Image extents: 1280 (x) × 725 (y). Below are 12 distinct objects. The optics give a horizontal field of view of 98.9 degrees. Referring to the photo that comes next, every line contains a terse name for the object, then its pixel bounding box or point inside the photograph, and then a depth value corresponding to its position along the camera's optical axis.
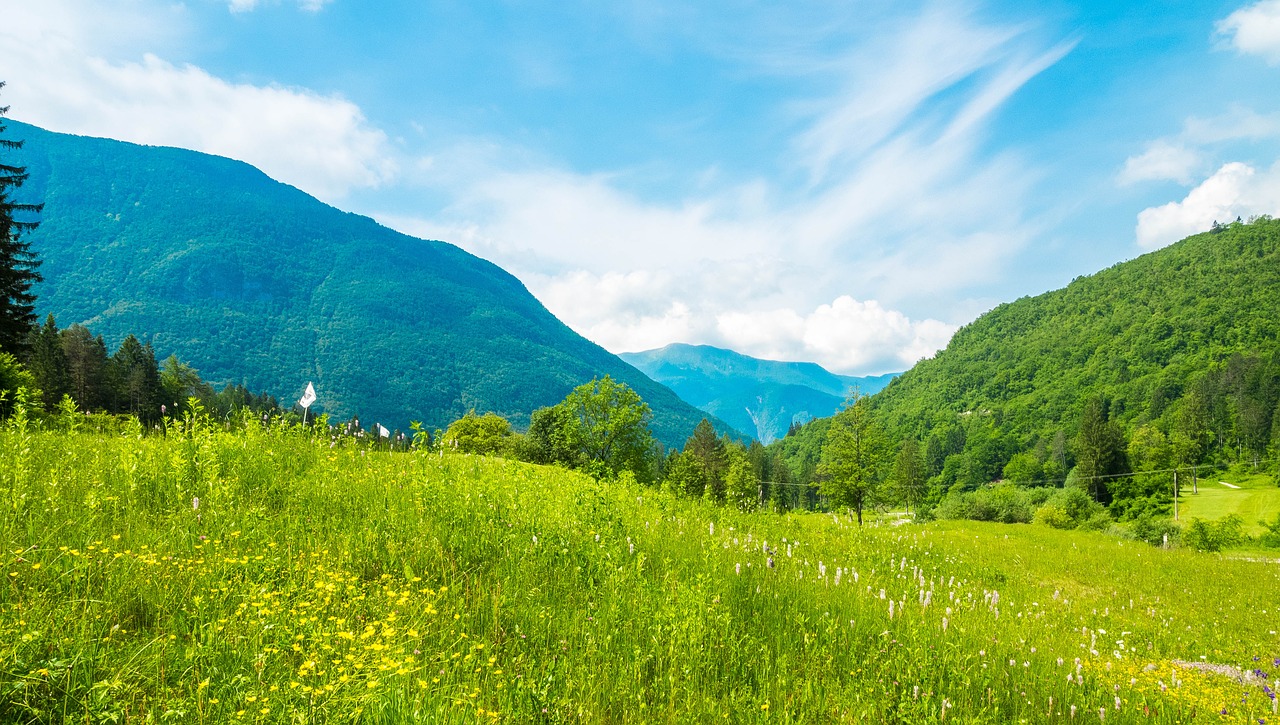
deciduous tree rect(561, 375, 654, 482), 48.94
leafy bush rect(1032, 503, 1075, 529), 38.50
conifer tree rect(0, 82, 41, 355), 24.92
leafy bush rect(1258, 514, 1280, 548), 59.09
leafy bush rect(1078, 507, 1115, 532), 63.04
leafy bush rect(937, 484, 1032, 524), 56.03
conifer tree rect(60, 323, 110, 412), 58.47
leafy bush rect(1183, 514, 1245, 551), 37.81
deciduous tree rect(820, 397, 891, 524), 35.16
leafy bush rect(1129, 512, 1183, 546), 41.06
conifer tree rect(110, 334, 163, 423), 63.44
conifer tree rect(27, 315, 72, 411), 48.19
